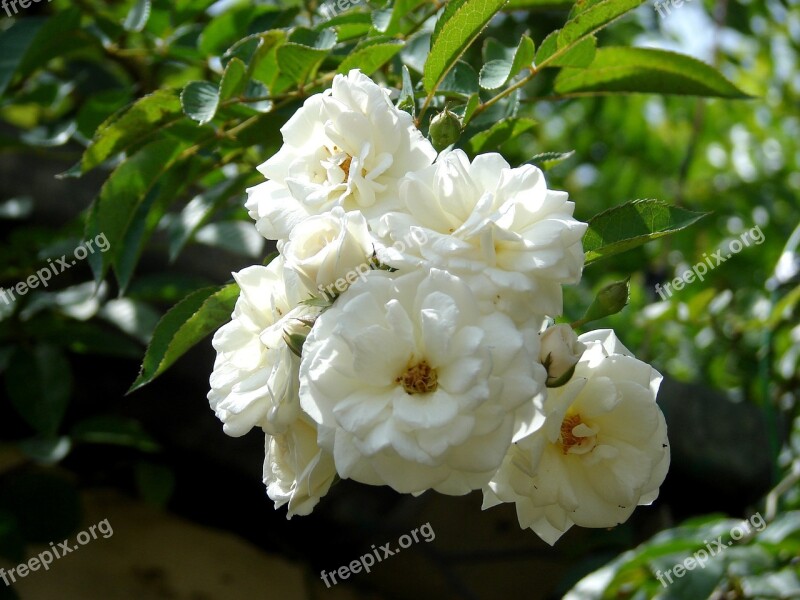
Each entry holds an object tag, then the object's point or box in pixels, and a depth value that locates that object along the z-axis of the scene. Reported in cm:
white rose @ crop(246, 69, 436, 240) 42
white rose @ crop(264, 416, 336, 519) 41
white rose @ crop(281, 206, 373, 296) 40
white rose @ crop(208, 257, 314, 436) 41
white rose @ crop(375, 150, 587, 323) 40
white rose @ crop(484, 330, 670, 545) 41
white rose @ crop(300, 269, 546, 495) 38
